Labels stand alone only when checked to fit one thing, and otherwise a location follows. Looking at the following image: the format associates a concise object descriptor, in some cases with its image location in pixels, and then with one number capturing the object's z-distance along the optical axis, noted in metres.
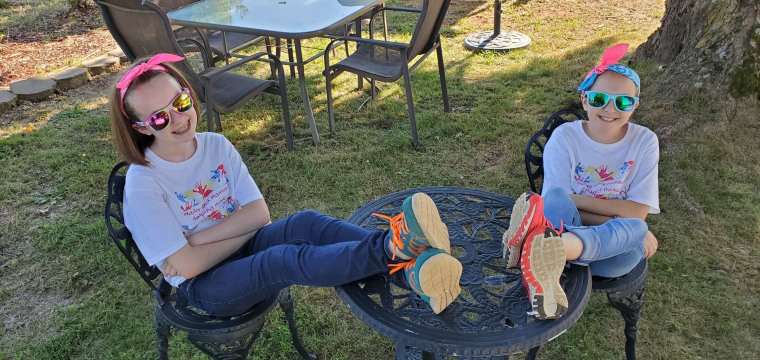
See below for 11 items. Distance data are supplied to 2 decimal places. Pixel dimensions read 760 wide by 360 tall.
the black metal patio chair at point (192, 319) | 1.73
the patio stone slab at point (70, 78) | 5.12
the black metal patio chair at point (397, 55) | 3.74
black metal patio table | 1.43
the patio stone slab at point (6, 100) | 4.68
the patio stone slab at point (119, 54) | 5.70
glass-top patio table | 3.65
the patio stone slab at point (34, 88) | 4.88
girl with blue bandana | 1.54
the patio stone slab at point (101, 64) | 5.41
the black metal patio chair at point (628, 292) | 1.83
